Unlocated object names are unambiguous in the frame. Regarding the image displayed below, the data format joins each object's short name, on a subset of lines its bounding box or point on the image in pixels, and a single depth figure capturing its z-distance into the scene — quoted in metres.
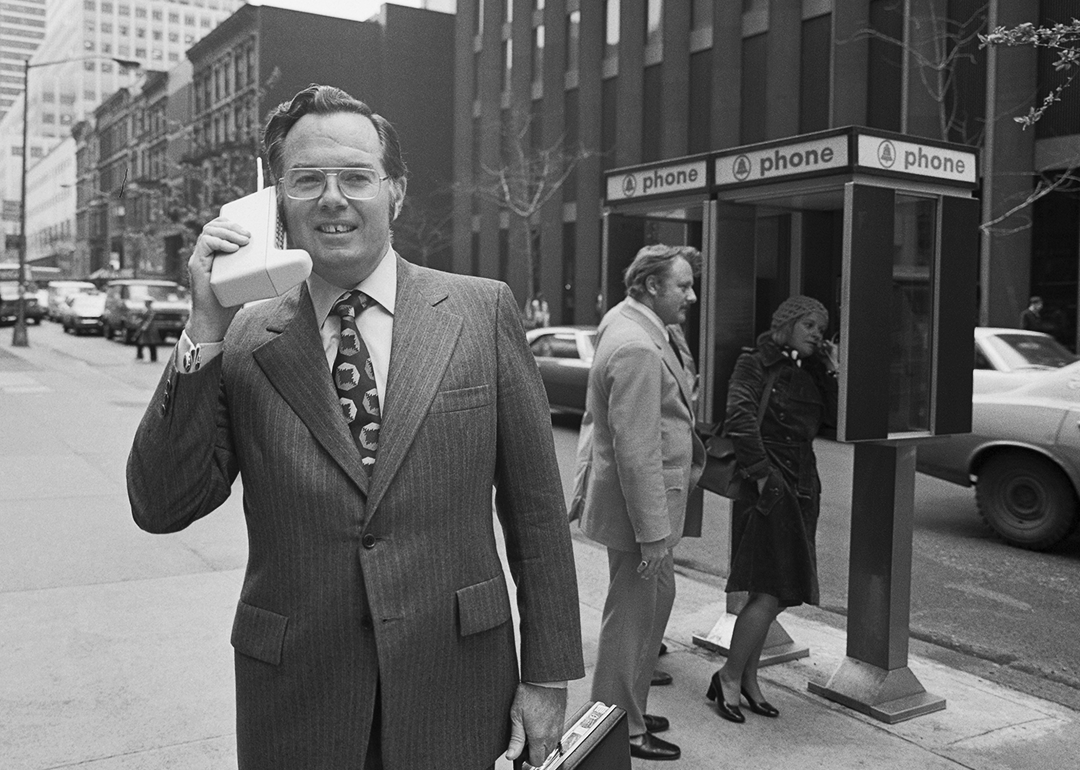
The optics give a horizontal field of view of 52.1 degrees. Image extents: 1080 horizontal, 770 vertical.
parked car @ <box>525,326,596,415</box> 14.97
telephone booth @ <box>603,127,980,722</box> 4.71
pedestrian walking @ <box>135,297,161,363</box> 27.21
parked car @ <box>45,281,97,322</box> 50.42
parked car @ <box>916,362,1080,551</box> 8.18
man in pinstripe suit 2.07
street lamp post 33.31
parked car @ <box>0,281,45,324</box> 47.64
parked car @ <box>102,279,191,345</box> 31.64
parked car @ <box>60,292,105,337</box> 41.38
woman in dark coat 4.68
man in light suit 4.22
